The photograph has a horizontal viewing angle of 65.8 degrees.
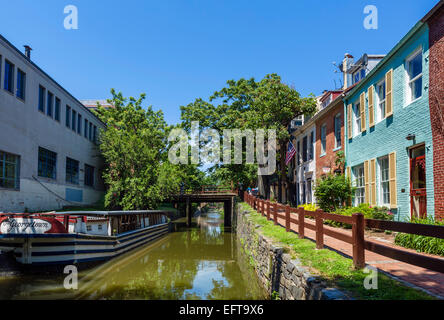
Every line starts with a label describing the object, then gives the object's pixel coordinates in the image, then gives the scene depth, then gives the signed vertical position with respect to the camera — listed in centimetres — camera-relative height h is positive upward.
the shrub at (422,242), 688 -120
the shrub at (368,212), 1071 -84
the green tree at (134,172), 2483 +112
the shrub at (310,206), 1771 -103
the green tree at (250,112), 2306 +570
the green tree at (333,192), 1440 -22
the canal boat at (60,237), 1039 -167
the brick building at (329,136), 1652 +264
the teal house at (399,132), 938 +172
